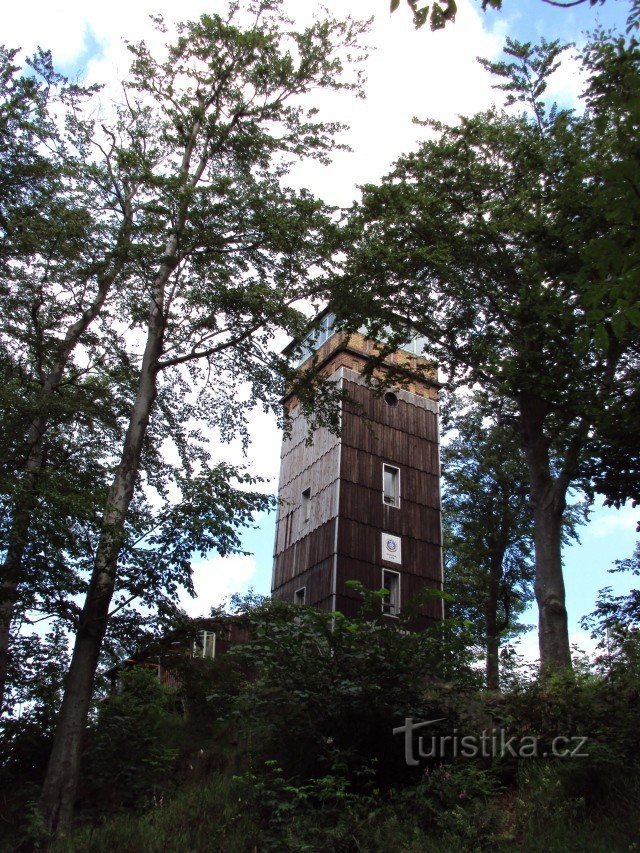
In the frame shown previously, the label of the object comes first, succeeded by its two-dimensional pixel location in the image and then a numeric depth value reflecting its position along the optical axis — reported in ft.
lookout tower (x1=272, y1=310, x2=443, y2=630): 80.74
